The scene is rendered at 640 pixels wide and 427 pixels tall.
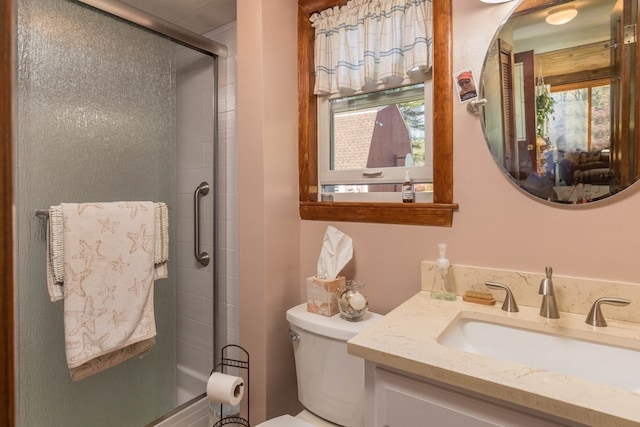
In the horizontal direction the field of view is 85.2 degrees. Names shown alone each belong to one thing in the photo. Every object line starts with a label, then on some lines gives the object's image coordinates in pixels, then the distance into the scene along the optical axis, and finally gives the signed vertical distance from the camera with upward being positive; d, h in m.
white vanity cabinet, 0.68 -0.43
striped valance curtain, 1.30 +0.65
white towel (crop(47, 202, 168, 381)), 1.29 -0.30
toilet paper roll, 1.33 -0.71
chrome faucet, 0.96 -0.28
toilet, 1.18 -0.59
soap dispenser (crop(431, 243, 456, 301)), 1.18 -0.27
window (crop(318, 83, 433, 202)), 1.39 +0.25
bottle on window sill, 1.34 +0.05
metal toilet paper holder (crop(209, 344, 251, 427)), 1.51 -0.79
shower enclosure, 1.28 +0.17
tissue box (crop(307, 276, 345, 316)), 1.31 -0.35
